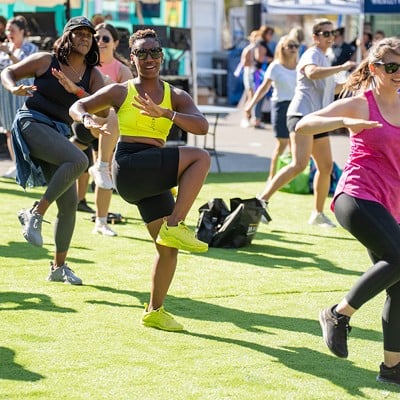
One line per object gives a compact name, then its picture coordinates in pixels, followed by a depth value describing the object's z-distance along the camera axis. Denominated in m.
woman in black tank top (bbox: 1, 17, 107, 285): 6.77
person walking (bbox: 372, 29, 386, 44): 20.51
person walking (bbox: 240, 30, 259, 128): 20.42
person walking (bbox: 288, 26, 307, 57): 11.42
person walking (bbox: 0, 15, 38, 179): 12.22
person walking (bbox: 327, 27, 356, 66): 18.92
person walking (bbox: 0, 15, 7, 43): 13.37
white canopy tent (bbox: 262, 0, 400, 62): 18.81
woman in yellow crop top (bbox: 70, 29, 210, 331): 5.75
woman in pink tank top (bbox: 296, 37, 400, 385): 5.02
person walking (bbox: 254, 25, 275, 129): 20.55
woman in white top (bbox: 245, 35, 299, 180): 11.10
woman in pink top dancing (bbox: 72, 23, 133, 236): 9.21
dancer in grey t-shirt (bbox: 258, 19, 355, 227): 9.66
